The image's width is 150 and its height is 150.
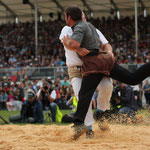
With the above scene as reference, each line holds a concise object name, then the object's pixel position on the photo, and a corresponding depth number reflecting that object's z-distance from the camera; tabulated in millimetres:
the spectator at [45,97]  12156
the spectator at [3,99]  18594
